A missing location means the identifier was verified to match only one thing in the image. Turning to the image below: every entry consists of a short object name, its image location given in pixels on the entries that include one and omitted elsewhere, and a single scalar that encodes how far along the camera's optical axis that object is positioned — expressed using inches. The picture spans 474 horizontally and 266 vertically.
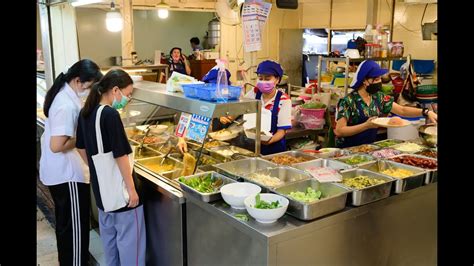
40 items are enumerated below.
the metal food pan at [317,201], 80.8
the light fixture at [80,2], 142.9
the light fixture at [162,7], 319.6
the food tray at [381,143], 132.6
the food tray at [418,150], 122.6
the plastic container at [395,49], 221.5
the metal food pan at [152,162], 128.8
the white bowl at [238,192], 86.4
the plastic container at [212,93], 103.0
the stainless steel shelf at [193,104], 99.9
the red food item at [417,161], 107.0
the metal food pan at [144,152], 136.5
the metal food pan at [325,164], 107.8
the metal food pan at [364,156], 112.9
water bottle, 103.3
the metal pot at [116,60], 266.6
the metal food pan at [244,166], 105.6
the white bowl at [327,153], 120.5
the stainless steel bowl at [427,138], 130.2
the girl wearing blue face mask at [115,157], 98.9
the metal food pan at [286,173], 100.2
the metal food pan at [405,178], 96.0
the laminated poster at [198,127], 106.5
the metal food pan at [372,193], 87.9
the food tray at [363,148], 125.5
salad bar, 81.8
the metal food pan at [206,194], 90.9
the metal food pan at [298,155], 116.7
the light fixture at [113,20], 181.6
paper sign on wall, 126.2
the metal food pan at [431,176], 102.0
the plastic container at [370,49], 211.8
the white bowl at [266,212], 78.4
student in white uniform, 116.4
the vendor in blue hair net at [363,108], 141.6
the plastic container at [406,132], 191.2
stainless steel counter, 79.4
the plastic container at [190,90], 109.8
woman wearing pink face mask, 137.8
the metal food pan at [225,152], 119.6
